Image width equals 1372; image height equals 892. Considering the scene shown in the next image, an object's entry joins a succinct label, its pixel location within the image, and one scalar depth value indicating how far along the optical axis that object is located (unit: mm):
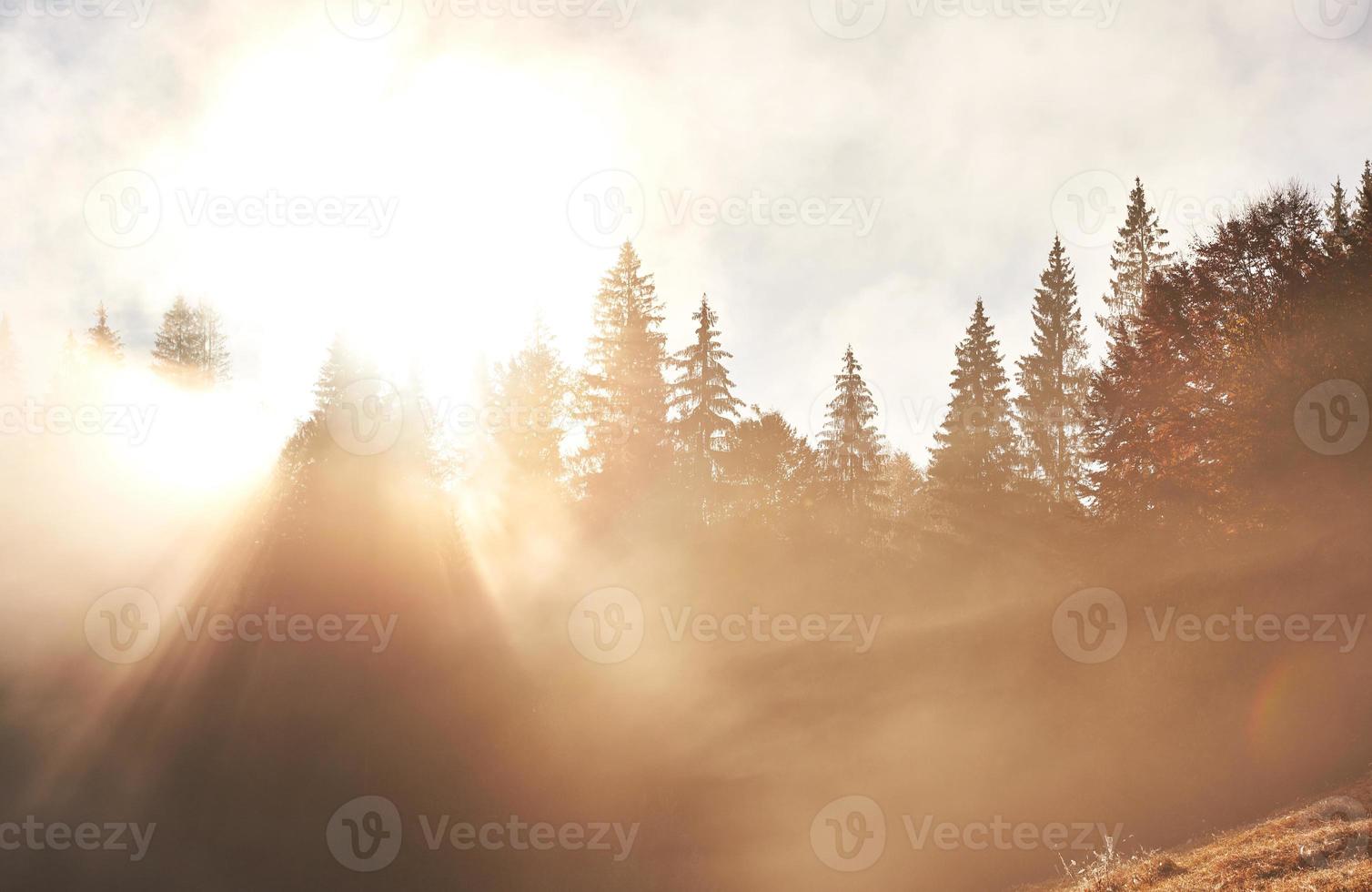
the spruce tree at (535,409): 40719
